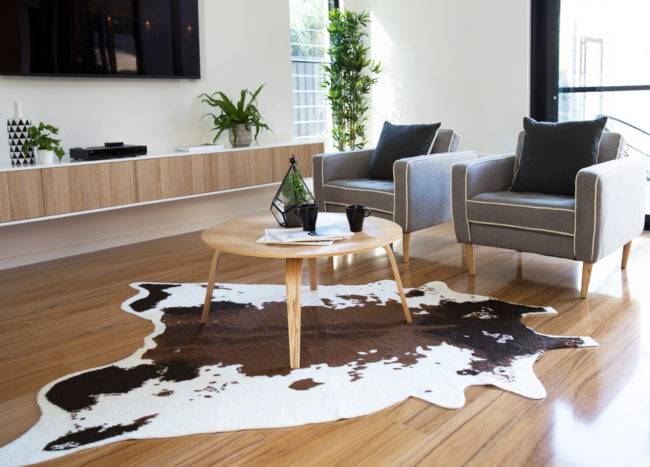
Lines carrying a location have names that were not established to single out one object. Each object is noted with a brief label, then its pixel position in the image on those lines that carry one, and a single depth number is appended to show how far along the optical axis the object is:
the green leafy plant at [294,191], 2.93
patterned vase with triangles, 3.88
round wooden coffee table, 2.45
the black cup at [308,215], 2.78
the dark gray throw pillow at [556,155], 3.54
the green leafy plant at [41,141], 3.88
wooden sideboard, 3.75
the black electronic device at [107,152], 4.09
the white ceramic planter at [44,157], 3.90
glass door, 4.76
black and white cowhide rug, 2.06
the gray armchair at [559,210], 3.11
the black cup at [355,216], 2.80
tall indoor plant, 6.04
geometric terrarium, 2.93
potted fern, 5.00
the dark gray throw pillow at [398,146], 4.29
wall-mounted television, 4.00
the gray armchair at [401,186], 3.87
